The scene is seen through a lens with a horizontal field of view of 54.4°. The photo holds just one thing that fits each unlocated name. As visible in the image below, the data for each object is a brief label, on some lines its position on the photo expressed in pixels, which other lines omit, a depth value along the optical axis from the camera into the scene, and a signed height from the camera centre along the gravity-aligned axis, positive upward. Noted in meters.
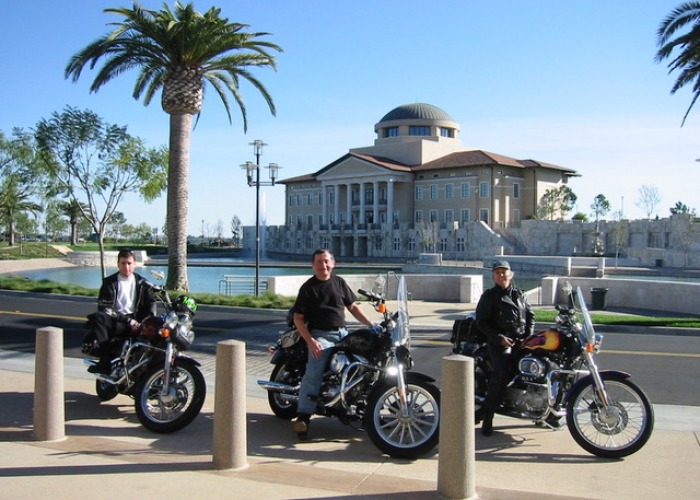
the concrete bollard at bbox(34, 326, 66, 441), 6.07 -1.23
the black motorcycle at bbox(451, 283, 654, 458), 5.86 -1.24
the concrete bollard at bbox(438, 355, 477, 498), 4.67 -1.24
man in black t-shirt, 6.29 -0.64
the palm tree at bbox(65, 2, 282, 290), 22.73 +6.65
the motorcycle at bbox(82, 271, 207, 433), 6.56 -1.18
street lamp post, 30.55 +3.65
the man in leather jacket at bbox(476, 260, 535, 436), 6.40 -0.71
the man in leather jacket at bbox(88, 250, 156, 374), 7.16 -0.60
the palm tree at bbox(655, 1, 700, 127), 21.70 +6.84
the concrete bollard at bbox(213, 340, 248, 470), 5.31 -1.25
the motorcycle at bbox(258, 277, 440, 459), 5.82 -1.21
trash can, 21.61 -1.42
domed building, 85.56 +7.86
